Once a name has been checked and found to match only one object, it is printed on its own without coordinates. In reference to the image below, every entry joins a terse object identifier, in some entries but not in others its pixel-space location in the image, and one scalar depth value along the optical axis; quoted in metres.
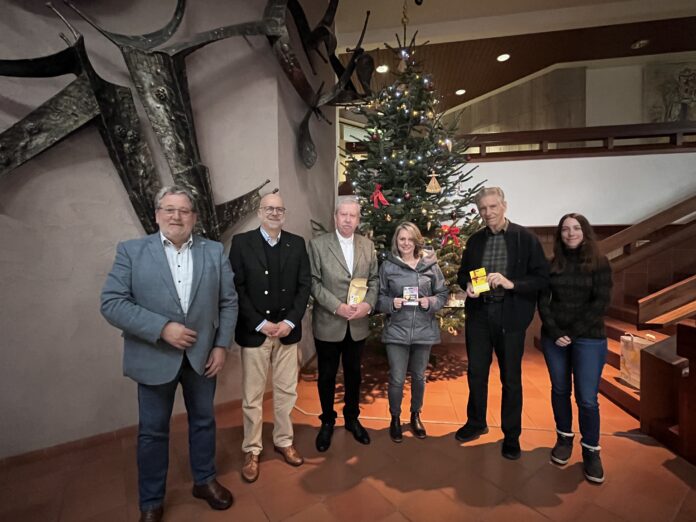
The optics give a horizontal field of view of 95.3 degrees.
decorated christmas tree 3.17
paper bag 2.62
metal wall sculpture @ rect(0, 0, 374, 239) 1.95
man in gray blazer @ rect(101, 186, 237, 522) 1.46
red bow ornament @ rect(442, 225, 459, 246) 3.18
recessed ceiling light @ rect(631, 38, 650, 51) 5.31
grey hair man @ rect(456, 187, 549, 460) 1.93
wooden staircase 2.27
